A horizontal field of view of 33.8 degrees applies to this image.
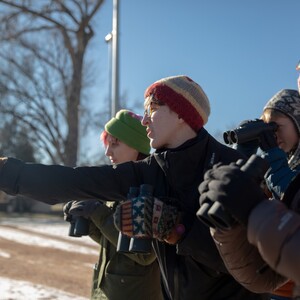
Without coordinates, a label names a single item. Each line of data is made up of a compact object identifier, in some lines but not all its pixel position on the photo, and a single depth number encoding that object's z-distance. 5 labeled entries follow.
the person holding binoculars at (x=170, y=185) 1.88
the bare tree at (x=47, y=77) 21.88
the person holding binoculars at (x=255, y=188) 1.28
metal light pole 12.72
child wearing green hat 2.81
